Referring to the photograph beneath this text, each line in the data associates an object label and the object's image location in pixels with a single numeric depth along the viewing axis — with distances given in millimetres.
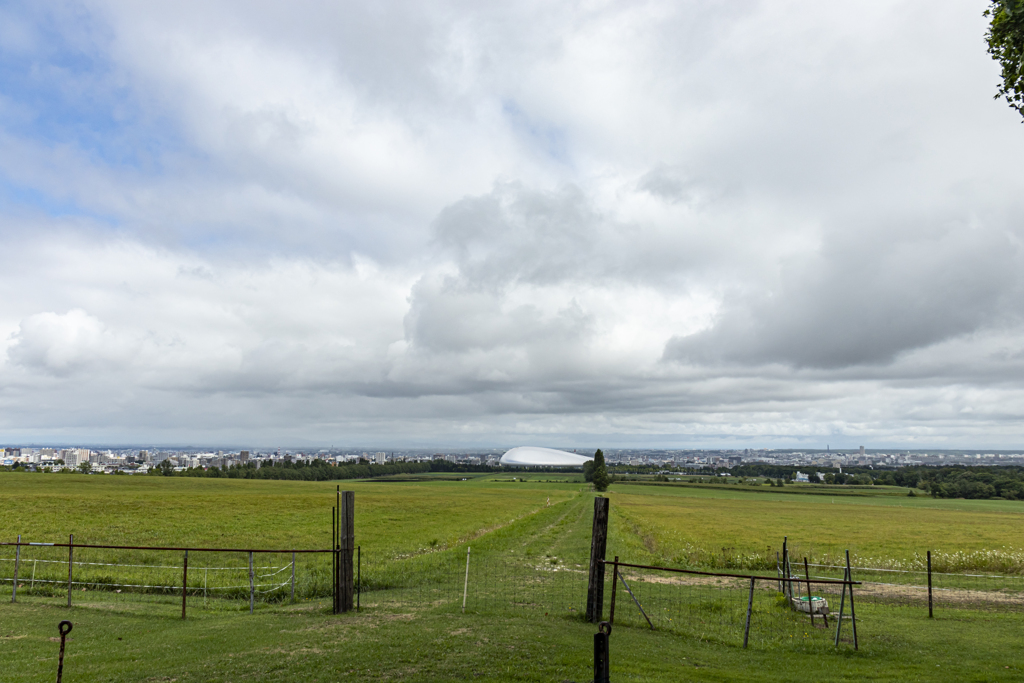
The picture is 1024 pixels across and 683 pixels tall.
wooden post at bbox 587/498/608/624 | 15031
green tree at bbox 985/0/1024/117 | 10516
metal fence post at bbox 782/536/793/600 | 17714
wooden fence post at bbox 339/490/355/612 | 15789
